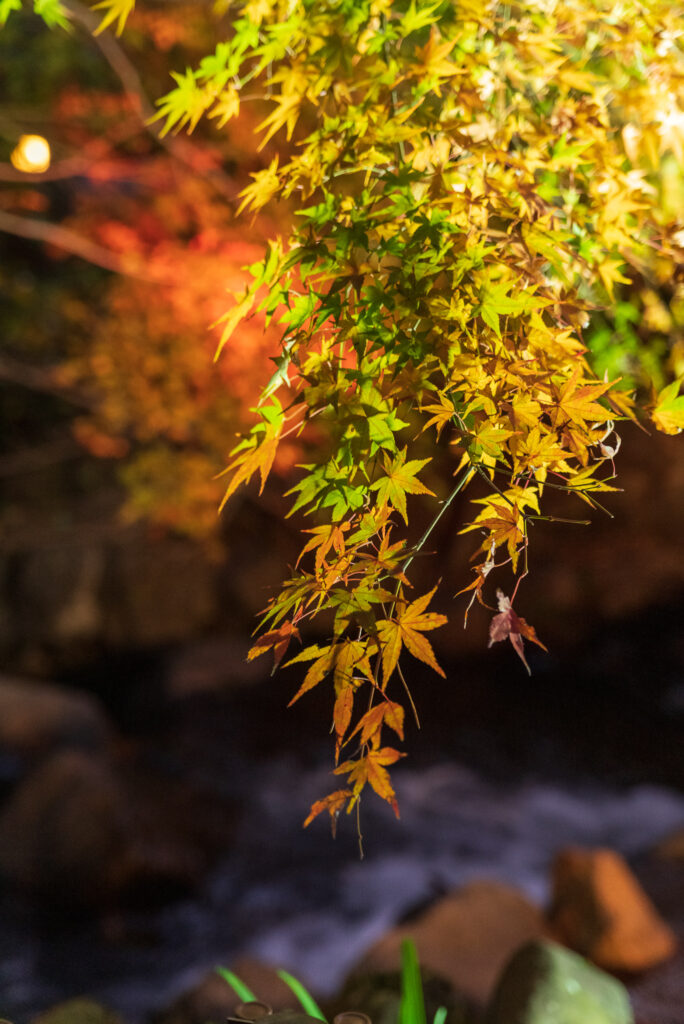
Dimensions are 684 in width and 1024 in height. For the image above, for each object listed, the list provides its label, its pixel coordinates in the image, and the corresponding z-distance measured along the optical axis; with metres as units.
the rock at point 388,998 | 3.24
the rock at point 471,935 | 4.19
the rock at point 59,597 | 9.69
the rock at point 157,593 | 9.78
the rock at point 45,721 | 7.56
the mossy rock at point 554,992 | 3.02
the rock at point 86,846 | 5.86
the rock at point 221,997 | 4.02
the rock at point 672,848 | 5.74
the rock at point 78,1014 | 3.48
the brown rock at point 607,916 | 4.51
